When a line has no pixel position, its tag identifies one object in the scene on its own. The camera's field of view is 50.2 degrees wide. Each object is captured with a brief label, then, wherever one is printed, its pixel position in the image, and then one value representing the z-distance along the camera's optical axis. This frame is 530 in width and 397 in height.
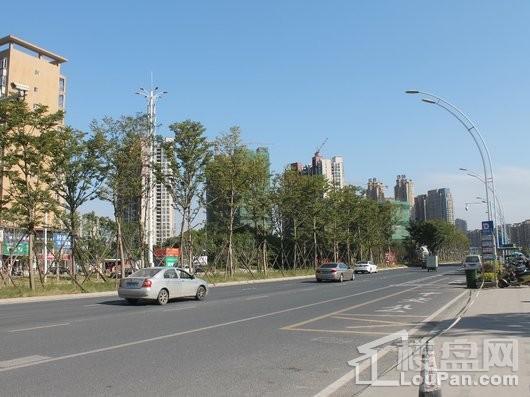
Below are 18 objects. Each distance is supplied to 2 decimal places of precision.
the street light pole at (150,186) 37.16
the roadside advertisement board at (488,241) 30.52
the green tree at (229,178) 44.09
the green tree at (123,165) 33.97
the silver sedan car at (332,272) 40.09
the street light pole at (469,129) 27.08
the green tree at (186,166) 39.03
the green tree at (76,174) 31.97
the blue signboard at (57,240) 49.49
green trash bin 29.11
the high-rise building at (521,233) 175.75
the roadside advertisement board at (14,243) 37.31
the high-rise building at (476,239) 195.62
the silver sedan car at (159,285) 20.98
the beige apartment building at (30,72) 98.06
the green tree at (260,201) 48.56
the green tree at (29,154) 27.48
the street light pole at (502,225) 72.94
